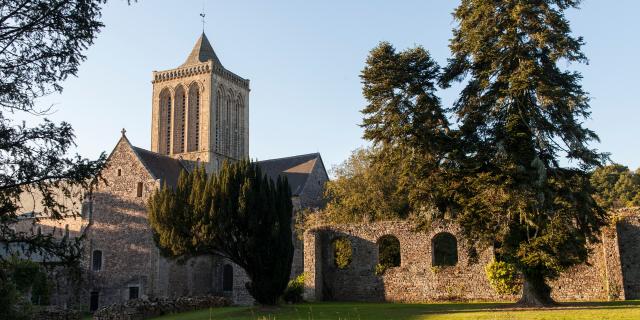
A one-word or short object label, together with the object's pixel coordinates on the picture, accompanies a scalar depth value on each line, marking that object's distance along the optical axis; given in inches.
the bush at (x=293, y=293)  973.2
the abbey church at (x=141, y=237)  1296.8
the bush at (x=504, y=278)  900.6
